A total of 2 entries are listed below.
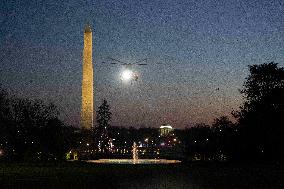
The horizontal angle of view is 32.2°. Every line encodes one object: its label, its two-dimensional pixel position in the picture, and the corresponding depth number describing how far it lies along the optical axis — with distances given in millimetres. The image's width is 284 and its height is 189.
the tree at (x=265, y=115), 38938
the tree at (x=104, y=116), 110262
